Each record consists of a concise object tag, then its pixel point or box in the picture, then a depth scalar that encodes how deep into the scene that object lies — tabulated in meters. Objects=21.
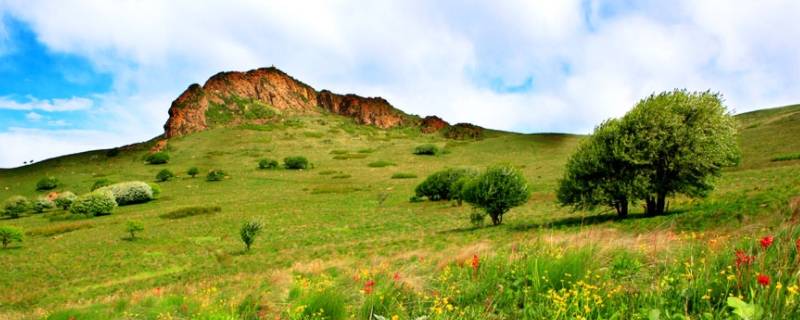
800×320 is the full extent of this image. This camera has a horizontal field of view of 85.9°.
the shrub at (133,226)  39.84
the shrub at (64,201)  63.38
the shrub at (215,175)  81.19
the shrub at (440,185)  56.34
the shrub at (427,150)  113.79
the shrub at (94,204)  56.09
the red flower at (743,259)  4.93
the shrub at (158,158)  104.56
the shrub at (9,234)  38.19
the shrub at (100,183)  71.67
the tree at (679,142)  25.17
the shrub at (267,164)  94.59
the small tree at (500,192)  34.59
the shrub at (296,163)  95.56
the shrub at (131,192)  64.12
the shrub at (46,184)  78.88
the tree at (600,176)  26.72
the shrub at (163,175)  82.81
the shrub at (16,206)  60.91
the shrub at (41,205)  63.50
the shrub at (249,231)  33.25
